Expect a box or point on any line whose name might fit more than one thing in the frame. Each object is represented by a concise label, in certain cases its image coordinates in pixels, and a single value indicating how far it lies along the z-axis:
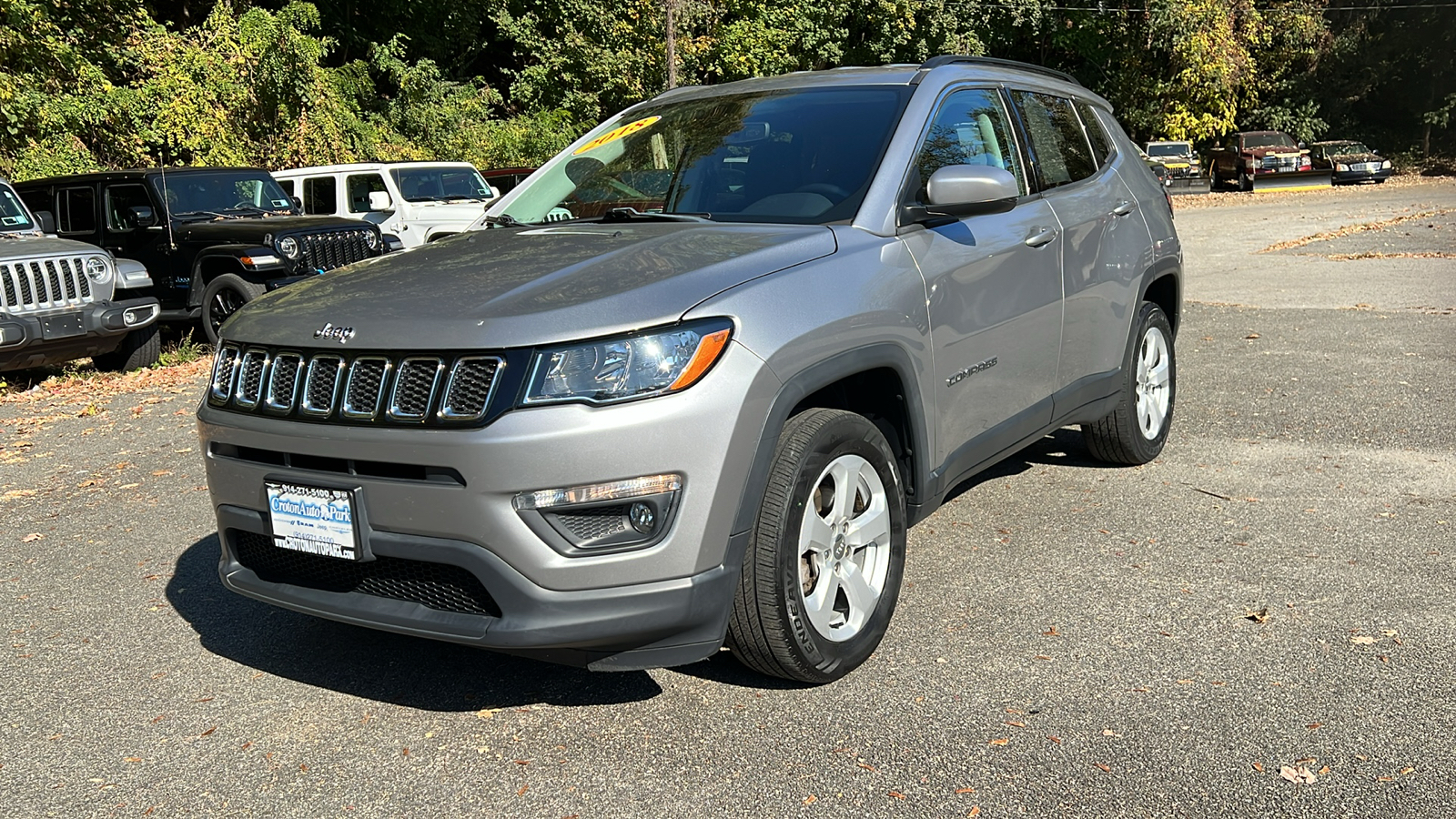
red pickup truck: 35.81
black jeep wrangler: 11.43
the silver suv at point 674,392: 3.01
